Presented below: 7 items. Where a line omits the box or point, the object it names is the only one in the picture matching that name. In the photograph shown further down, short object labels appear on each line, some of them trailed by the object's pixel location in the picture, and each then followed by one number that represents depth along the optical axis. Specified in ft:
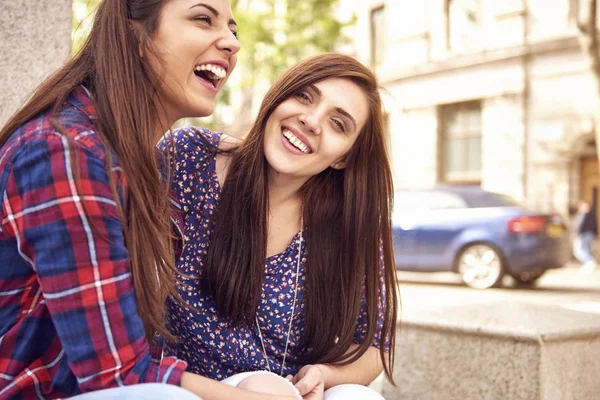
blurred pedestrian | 47.50
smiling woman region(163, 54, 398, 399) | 7.63
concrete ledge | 9.46
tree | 55.26
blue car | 34.72
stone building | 58.29
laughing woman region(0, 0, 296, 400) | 4.88
